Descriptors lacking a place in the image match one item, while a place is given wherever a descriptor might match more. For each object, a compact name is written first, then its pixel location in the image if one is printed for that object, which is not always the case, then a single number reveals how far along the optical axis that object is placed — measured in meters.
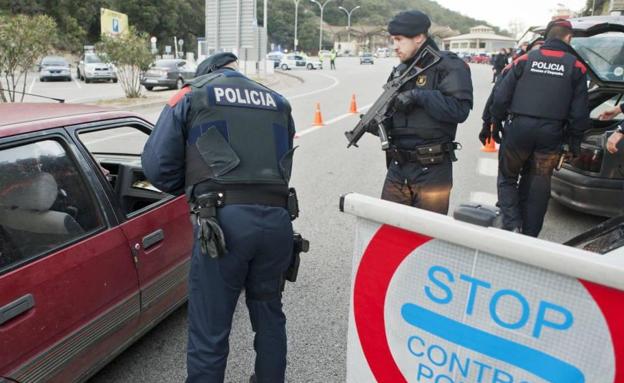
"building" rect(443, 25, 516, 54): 117.25
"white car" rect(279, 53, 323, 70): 45.56
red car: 2.01
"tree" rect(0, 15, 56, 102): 11.24
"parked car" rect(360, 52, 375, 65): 61.08
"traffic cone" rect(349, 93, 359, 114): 14.21
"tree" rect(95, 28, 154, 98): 16.33
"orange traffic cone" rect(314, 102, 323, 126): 11.78
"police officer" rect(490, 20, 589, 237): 3.84
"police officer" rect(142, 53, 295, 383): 2.13
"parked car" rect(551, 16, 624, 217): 4.59
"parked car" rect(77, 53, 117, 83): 25.30
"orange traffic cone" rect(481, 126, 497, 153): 9.16
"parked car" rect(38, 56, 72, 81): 25.81
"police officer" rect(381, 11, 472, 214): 3.09
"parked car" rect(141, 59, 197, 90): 21.94
